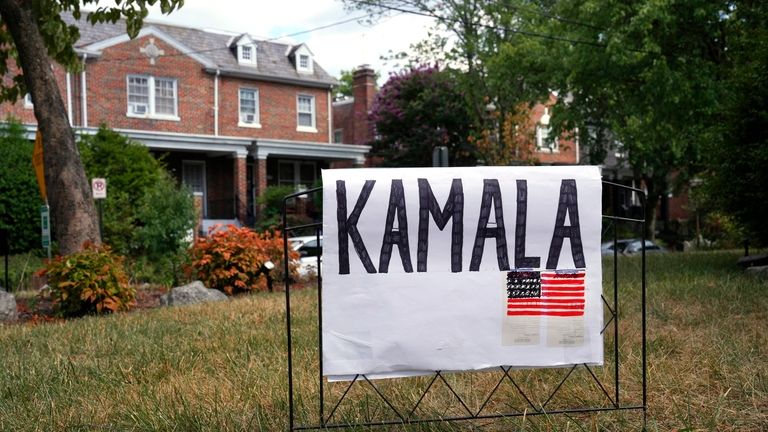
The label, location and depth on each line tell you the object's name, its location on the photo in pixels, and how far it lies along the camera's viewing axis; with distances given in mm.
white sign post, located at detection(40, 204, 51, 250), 12258
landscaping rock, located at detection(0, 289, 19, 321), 9938
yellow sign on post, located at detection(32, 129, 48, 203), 12008
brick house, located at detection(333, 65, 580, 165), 36281
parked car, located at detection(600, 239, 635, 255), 27470
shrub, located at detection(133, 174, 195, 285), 17969
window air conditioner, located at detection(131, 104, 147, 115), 26266
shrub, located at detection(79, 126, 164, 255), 20328
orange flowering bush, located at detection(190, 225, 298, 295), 12453
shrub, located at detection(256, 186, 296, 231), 26266
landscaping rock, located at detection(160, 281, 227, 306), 10867
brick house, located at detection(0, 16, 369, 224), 25344
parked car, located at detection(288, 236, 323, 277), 18644
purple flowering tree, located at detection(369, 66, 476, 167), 31688
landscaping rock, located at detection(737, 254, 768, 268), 12711
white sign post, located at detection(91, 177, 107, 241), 14594
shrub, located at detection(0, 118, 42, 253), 19375
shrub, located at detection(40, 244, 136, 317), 9883
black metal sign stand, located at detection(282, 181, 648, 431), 3652
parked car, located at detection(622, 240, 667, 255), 28028
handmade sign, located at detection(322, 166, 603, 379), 3557
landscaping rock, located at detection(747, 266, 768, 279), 10385
